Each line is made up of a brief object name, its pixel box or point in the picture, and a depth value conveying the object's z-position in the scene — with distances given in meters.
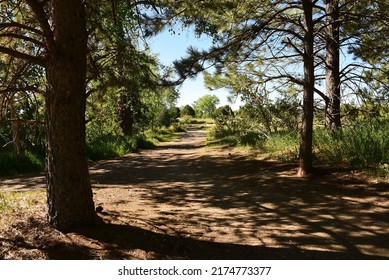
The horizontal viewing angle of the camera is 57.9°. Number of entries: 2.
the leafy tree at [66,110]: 4.01
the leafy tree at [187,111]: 73.34
